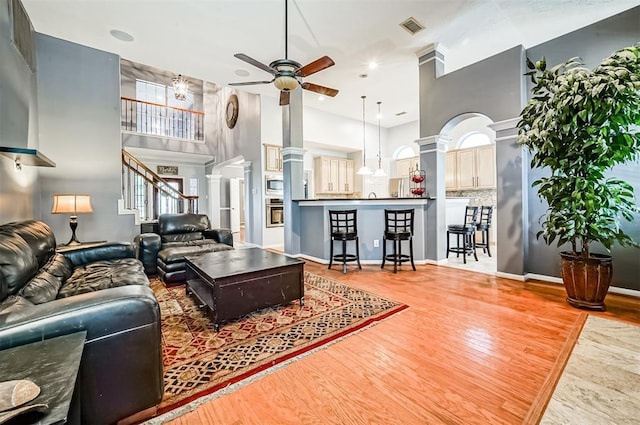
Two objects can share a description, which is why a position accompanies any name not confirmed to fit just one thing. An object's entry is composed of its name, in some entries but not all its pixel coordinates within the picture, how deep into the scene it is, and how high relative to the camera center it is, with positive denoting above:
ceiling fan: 3.08 +1.62
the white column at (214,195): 9.50 +0.60
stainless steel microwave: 6.83 +0.67
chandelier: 7.37 +3.33
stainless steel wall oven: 6.92 +0.00
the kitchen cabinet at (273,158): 6.74 +1.32
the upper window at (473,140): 7.32 +1.88
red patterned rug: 1.79 -1.03
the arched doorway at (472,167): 6.81 +1.09
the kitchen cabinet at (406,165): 8.47 +1.41
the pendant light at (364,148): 8.83 +2.00
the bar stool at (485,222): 5.40 -0.24
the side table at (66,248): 2.95 -0.37
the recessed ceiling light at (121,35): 4.03 +2.63
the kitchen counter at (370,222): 4.85 -0.20
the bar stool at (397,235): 4.37 -0.38
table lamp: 3.45 +0.11
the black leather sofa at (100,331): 1.21 -0.53
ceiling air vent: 3.92 +2.66
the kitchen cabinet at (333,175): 8.33 +1.12
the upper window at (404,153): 9.06 +1.91
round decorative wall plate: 7.82 +2.93
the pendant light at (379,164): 7.08 +1.46
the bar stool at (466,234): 5.02 -0.45
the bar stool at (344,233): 4.44 -0.35
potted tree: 2.53 +0.57
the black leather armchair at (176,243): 3.73 -0.48
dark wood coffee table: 2.41 -0.66
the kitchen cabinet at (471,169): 6.82 +1.06
